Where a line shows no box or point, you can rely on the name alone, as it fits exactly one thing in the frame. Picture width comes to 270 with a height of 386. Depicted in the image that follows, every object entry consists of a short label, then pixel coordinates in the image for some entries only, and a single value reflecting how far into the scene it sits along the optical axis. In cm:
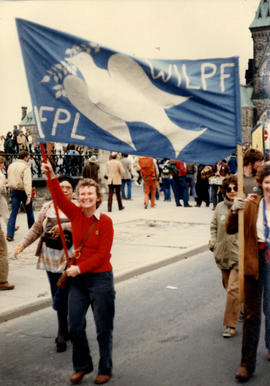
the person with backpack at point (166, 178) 2131
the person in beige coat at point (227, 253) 607
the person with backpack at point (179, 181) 1969
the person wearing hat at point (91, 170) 1933
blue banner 477
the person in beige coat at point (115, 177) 1885
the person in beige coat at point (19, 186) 1277
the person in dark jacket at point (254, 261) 482
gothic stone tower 10294
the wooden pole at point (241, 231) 446
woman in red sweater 477
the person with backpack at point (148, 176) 1956
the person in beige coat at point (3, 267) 809
